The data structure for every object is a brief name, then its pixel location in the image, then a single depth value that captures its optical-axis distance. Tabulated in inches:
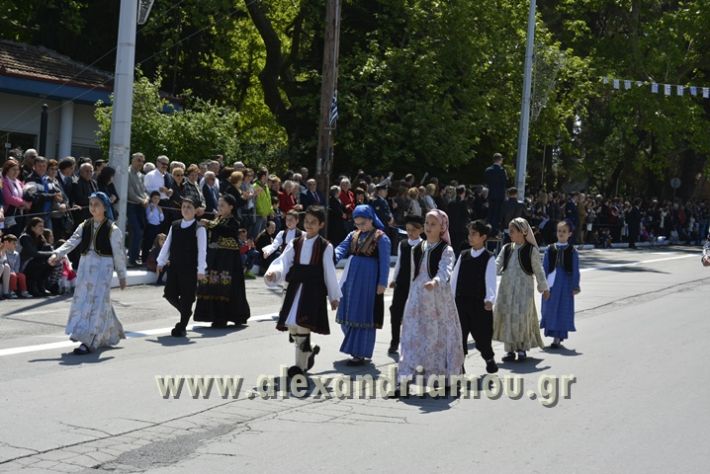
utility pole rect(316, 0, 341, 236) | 882.1
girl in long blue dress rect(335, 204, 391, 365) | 433.7
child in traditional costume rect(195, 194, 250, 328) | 540.4
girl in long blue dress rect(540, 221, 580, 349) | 521.0
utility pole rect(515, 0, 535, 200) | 1222.3
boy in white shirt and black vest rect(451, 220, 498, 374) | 428.5
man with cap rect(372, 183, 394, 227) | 890.7
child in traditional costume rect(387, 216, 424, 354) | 442.0
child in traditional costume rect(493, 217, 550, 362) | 473.7
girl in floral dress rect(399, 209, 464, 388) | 394.3
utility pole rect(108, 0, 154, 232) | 698.8
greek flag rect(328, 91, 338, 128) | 890.7
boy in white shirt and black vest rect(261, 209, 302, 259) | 566.3
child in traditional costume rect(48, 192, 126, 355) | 444.8
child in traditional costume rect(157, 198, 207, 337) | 508.7
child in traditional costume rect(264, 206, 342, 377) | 403.5
